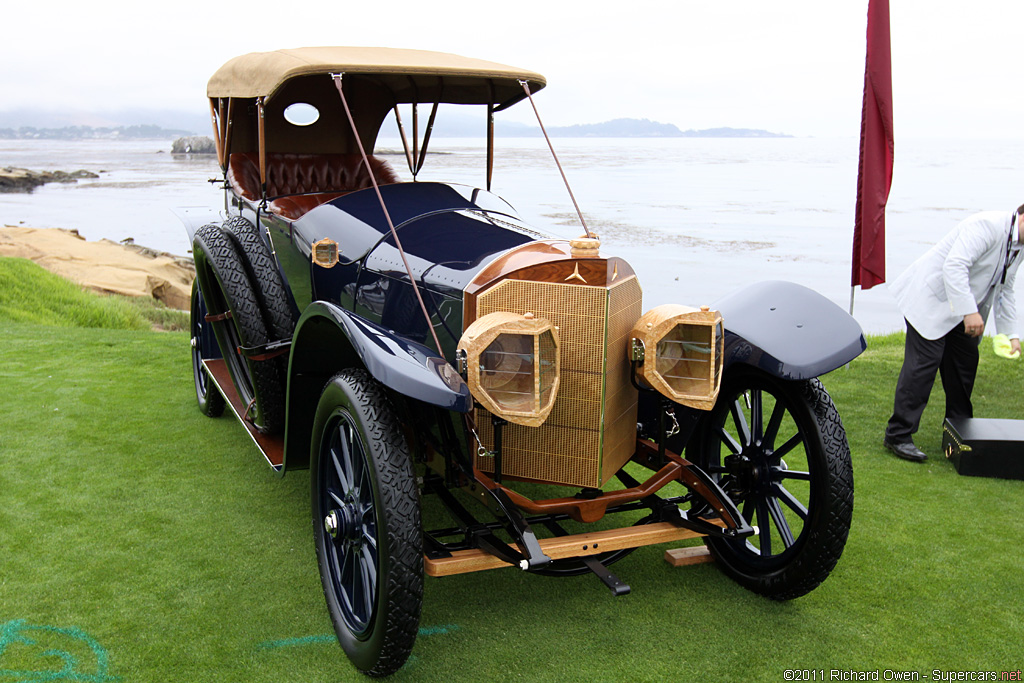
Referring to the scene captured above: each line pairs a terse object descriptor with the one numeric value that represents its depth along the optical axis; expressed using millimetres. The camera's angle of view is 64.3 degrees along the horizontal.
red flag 5172
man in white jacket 4262
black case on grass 4109
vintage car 2426
